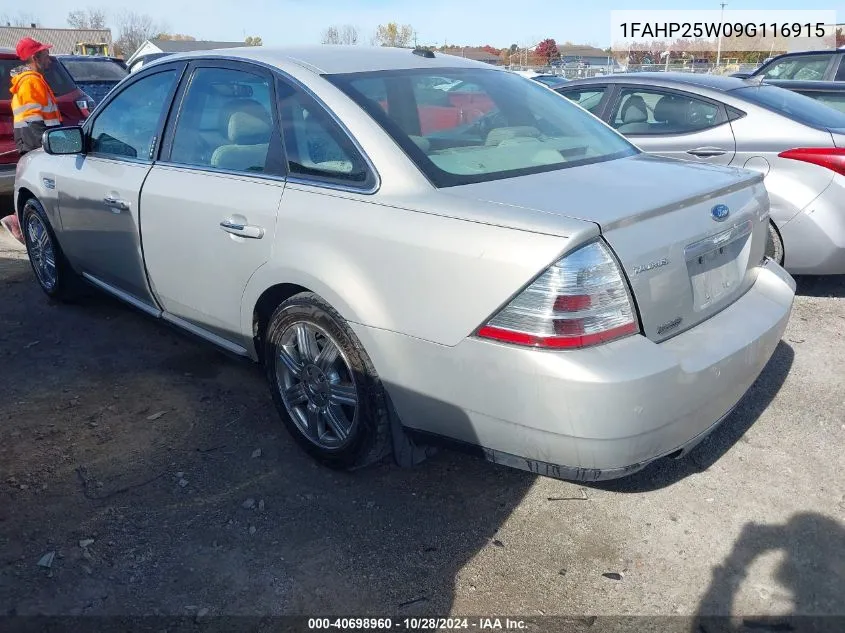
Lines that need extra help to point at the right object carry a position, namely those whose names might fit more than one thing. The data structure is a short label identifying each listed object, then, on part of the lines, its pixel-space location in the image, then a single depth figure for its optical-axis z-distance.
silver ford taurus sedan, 2.30
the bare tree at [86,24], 84.12
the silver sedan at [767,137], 4.76
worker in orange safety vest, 6.80
